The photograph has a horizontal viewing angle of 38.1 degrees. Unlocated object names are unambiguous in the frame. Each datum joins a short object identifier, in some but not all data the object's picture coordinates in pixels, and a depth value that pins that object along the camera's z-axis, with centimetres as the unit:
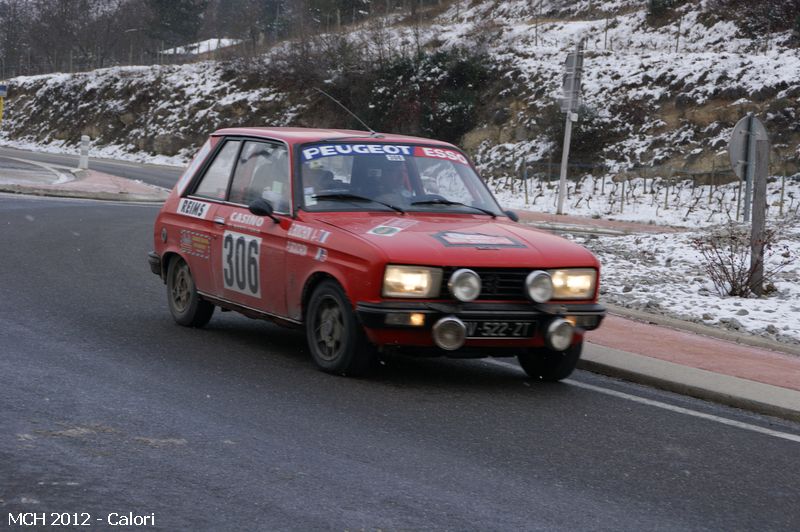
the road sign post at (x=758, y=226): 1238
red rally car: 705
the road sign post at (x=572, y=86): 2658
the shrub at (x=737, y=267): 1259
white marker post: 3709
